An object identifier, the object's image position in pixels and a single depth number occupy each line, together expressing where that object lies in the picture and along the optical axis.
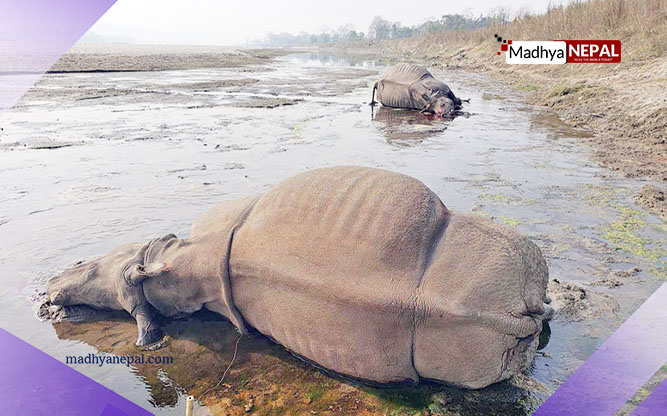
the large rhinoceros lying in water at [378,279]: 2.61
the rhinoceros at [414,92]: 12.69
